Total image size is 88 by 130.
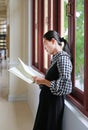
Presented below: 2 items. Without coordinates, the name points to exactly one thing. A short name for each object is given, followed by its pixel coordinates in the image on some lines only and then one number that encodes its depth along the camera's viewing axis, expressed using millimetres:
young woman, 2002
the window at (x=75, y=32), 1941
